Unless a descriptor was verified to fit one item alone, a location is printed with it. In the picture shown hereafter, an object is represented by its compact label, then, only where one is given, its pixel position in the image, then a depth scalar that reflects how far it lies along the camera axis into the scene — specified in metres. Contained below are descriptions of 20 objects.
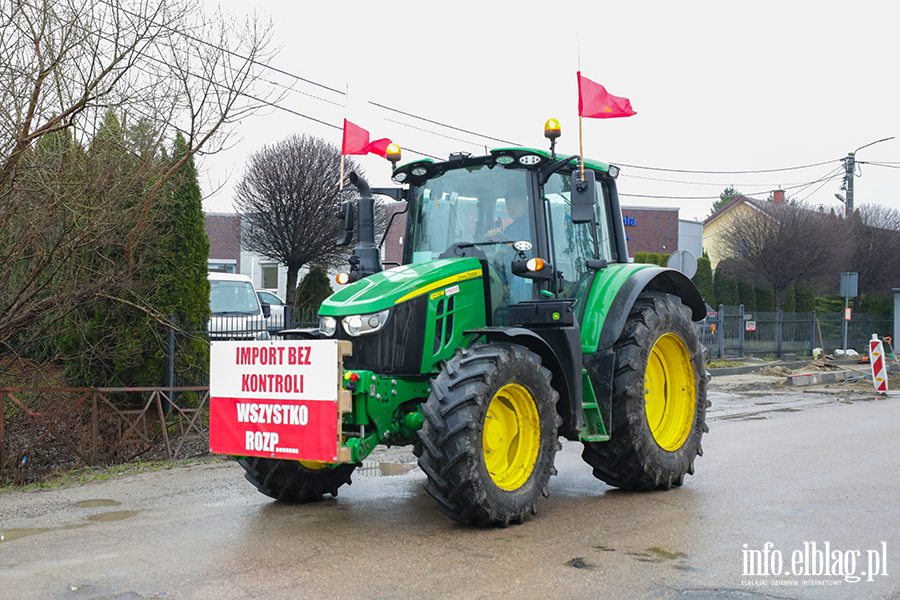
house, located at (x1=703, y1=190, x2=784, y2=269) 34.56
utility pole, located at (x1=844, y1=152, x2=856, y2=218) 36.78
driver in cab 6.59
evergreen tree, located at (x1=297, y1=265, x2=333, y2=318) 18.61
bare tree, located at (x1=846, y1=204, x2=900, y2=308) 33.94
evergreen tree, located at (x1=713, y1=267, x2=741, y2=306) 30.67
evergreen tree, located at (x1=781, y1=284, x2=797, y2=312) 31.94
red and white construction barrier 16.52
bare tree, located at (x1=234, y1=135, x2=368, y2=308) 24.89
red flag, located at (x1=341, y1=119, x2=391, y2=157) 8.24
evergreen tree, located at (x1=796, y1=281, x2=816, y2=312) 32.52
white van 15.84
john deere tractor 5.54
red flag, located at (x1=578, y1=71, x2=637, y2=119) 7.31
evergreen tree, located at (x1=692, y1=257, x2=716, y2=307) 29.69
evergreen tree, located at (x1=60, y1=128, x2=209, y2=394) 9.95
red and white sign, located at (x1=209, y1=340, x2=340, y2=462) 5.46
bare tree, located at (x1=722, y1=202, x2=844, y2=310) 30.47
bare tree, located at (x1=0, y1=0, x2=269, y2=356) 7.57
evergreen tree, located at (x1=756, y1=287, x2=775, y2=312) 31.98
